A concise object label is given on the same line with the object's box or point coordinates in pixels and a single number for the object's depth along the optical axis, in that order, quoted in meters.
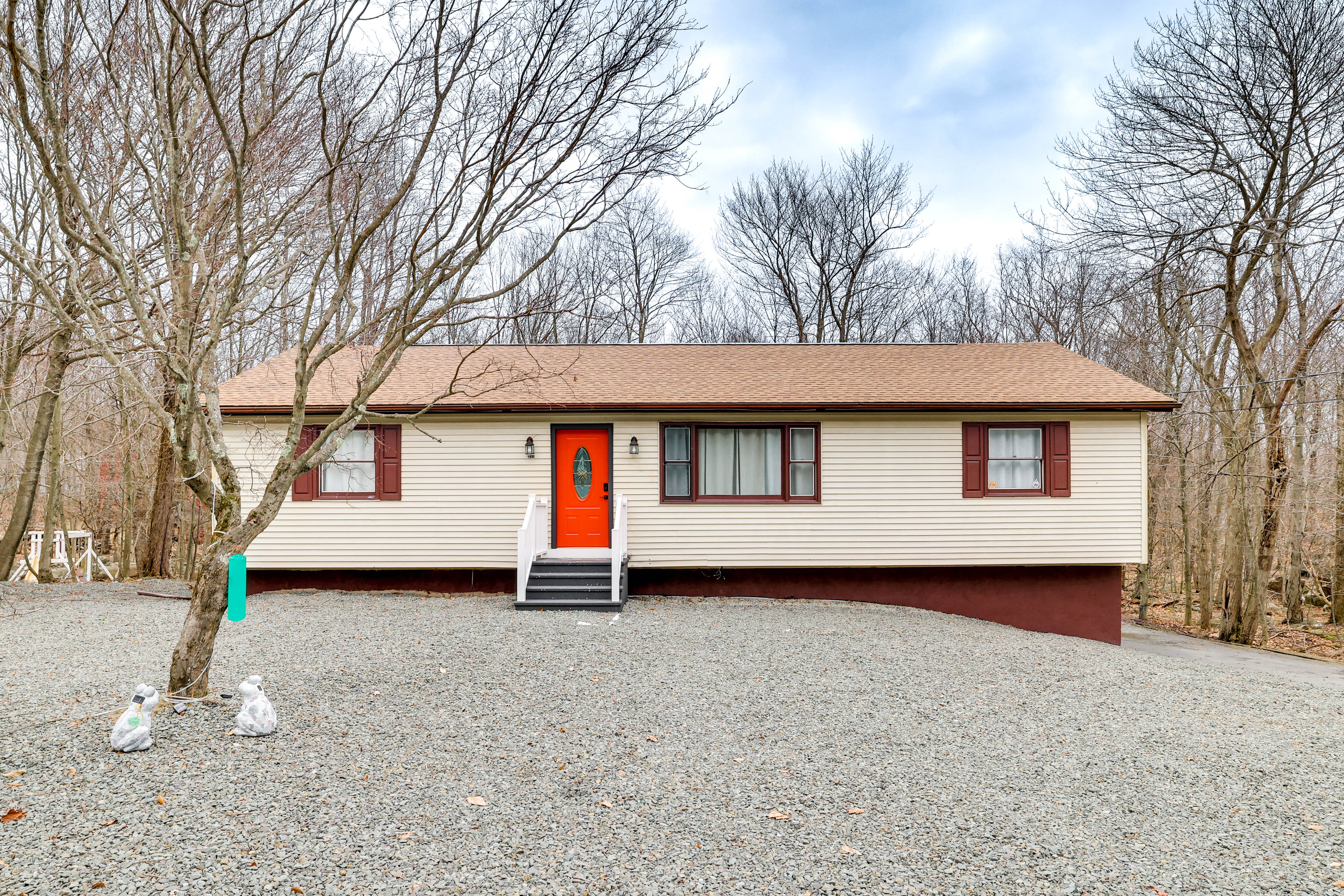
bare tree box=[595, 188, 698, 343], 24.52
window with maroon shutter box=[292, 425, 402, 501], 10.47
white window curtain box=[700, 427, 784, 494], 10.76
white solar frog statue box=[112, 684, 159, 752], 3.98
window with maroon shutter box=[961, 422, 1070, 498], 10.66
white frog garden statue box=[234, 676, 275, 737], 4.33
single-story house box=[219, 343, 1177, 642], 10.47
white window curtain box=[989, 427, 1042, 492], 10.77
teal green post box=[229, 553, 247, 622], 4.58
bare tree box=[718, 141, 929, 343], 24.20
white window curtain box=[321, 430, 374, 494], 10.52
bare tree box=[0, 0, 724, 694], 4.77
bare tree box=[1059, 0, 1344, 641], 11.34
